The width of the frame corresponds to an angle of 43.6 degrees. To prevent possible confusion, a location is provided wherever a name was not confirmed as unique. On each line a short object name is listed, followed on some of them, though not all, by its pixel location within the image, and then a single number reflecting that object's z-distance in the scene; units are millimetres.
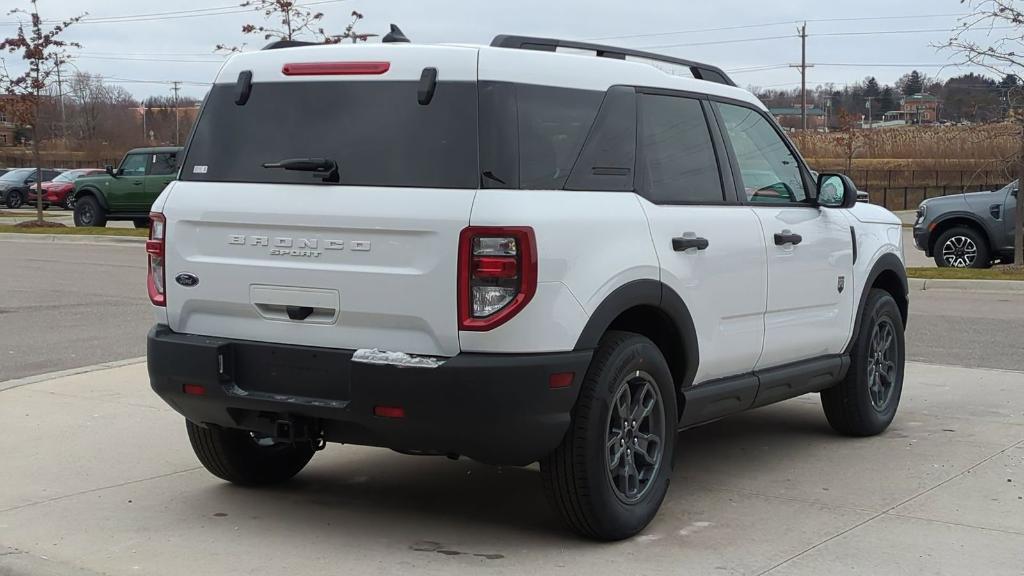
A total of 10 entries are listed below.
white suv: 4812
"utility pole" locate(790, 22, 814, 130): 68625
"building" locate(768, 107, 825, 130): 82938
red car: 42125
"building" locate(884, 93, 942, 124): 64950
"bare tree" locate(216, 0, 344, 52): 30078
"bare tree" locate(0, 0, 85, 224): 30172
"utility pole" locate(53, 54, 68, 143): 93712
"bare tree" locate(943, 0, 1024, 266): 18125
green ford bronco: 28859
